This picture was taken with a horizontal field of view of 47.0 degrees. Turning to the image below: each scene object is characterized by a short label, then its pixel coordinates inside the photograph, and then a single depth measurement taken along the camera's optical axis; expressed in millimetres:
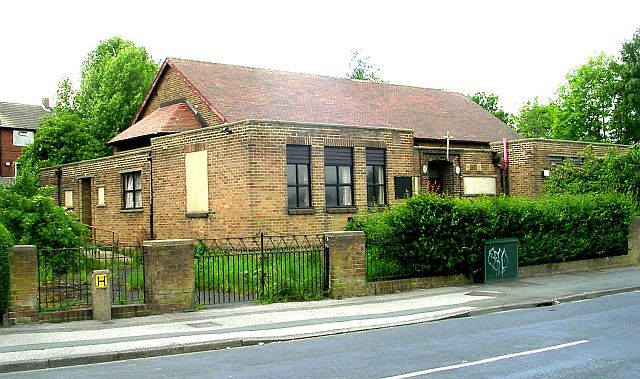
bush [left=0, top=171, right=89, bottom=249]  19312
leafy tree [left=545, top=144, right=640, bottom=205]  27656
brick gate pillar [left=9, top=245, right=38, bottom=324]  13617
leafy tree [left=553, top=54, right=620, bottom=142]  58719
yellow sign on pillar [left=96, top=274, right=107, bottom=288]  14260
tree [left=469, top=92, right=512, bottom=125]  64375
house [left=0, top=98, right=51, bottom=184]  64938
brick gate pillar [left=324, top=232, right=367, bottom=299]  17438
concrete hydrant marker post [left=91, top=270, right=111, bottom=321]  14266
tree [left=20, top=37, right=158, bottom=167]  43031
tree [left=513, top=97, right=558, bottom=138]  67938
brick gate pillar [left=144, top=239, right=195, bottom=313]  15102
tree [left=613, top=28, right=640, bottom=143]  52969
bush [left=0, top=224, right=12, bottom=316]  13062
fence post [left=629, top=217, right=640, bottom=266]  25797
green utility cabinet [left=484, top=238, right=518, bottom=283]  20406
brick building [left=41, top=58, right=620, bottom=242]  23234
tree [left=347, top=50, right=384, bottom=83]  68938
